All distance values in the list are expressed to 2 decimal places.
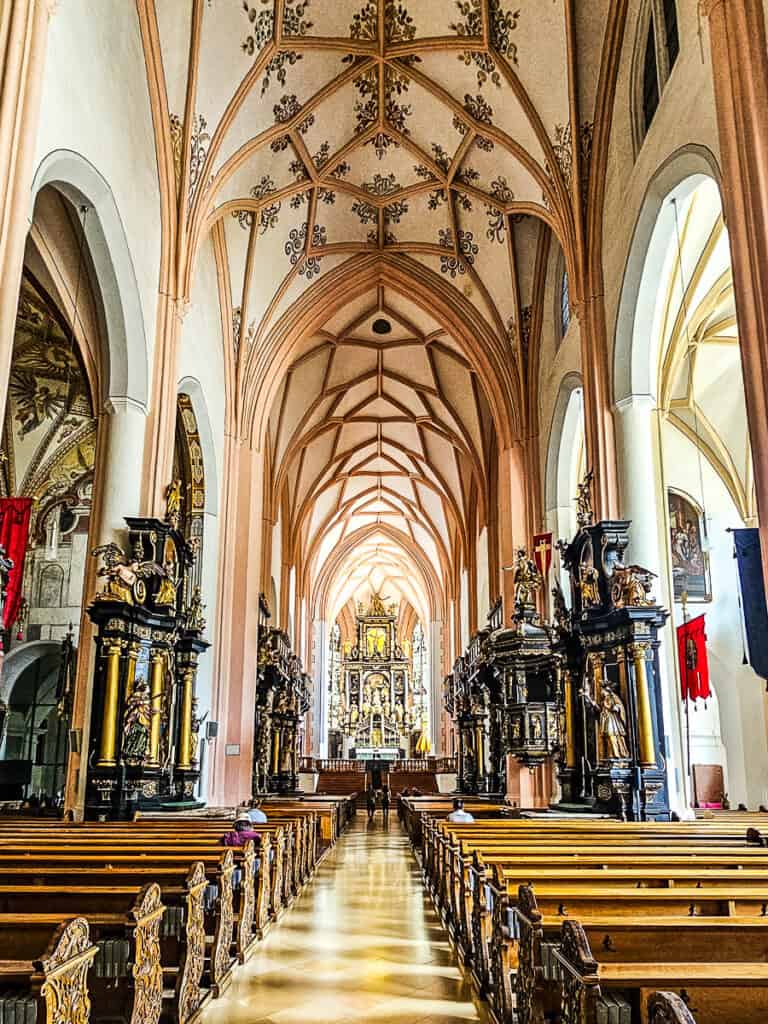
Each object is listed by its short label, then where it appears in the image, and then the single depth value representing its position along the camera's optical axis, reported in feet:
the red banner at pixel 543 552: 54.75
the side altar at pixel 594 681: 35.58
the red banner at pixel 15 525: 44.86
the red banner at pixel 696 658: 55.52
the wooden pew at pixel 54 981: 9.59
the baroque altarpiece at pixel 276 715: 69.77
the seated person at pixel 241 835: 23.59
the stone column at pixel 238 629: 54.85
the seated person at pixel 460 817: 34.65
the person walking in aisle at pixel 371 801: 89.30
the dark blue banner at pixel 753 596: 26.61
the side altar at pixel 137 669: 35.99
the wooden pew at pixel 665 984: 8.59
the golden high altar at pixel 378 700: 157.89
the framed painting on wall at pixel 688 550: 69.15
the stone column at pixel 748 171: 22.80
